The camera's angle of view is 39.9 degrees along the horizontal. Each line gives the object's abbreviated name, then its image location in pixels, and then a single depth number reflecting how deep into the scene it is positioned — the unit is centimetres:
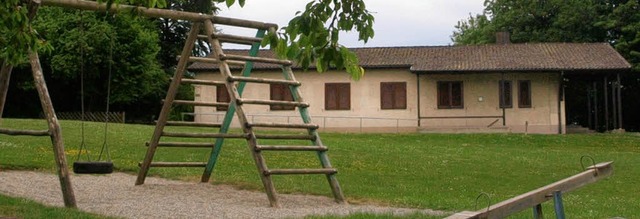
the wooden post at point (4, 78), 1070
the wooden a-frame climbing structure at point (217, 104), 1065
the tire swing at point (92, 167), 1184
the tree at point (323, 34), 670
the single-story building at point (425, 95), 4303
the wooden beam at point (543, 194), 536
